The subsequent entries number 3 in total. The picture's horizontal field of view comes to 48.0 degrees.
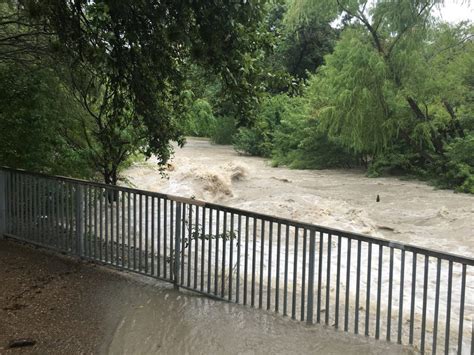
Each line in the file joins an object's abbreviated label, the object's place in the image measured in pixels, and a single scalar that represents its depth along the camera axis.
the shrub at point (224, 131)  44.31
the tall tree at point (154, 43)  5.03
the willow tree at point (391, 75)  20.38
